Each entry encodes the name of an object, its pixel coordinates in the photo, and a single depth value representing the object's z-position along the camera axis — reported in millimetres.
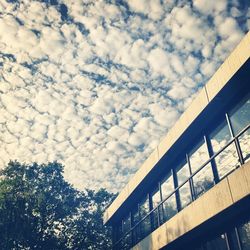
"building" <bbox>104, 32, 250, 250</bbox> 7727
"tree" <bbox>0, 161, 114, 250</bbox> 23922
